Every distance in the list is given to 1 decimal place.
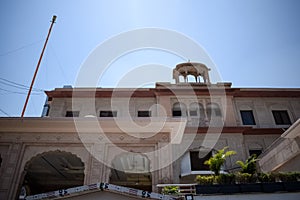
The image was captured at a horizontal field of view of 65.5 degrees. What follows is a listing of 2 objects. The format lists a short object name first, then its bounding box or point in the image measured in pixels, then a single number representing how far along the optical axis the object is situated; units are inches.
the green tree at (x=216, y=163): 341.4
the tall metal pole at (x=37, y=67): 495.3
